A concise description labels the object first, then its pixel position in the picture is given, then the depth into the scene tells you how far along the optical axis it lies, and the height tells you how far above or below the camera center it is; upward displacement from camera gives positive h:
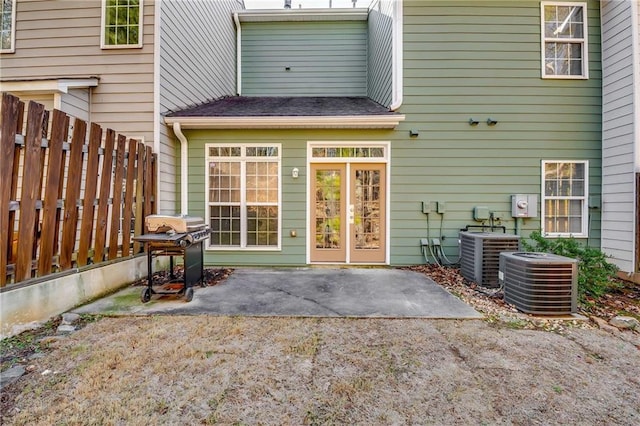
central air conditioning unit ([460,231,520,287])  4.40 -0.54
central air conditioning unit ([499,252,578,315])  3.33 -0.77
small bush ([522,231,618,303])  3.86 -0.66
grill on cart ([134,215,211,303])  3.61 -0.36
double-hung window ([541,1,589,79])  5.51 +3.41
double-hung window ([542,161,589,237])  5.53 +0.41
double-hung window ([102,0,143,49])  5.12 +3.38
